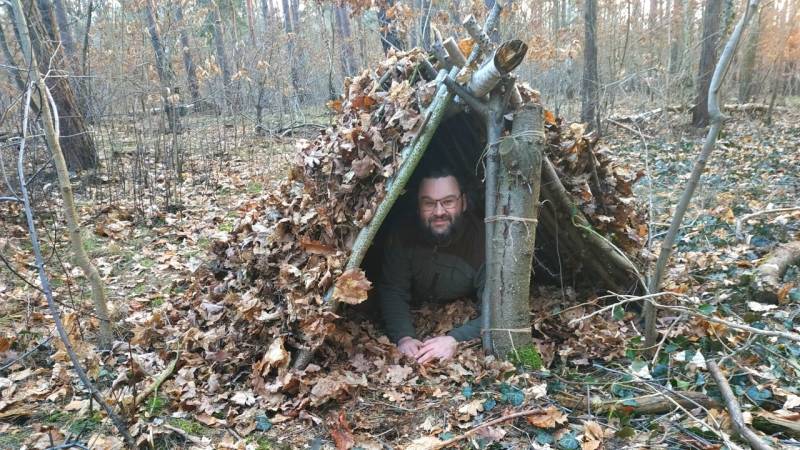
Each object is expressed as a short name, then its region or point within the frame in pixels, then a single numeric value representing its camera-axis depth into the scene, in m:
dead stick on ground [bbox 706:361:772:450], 2.01
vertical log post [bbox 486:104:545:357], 3.21
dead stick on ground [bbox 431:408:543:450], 2.61
